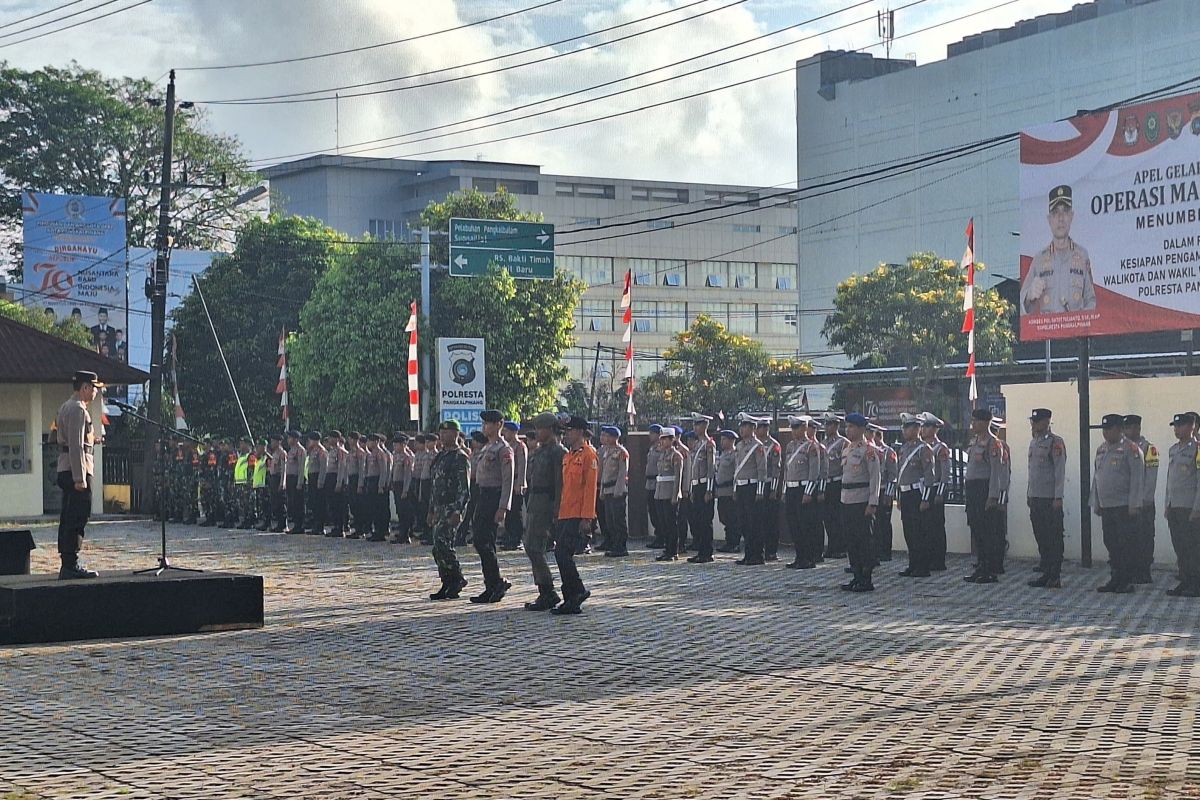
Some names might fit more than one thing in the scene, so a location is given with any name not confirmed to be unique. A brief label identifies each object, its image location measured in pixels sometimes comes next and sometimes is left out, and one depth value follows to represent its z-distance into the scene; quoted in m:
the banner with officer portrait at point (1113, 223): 18.28
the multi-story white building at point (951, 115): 83.56
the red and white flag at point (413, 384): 30.66
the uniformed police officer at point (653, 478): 23.23
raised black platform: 12.88
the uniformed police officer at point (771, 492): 21.09
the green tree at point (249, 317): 54.38
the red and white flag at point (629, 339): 30.47
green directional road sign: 38.09
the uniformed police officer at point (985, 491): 18.11
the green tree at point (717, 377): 61.94
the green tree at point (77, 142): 59.25
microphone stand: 14.23
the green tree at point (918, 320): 57.78
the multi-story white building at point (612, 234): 111.94
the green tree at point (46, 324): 50.46
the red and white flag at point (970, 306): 26.38
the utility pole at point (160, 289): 35.53
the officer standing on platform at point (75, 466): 14.17
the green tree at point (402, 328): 45.84
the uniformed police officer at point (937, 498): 19.08
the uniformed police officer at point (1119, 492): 16.84
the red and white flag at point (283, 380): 40.49
